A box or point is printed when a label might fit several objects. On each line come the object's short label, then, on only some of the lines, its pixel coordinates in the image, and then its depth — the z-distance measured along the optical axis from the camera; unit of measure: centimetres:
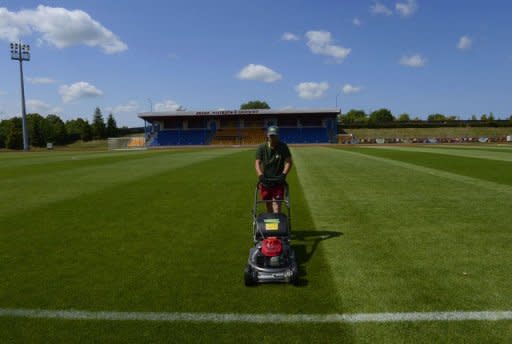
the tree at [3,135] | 8230
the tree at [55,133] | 8912
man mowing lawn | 539
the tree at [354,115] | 14552
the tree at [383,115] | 13408
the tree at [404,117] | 13845
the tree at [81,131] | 9325
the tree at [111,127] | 10099
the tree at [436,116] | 13858
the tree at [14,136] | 7712
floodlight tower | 6185
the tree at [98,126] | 9662
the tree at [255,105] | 14390
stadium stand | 6406
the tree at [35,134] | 8581
